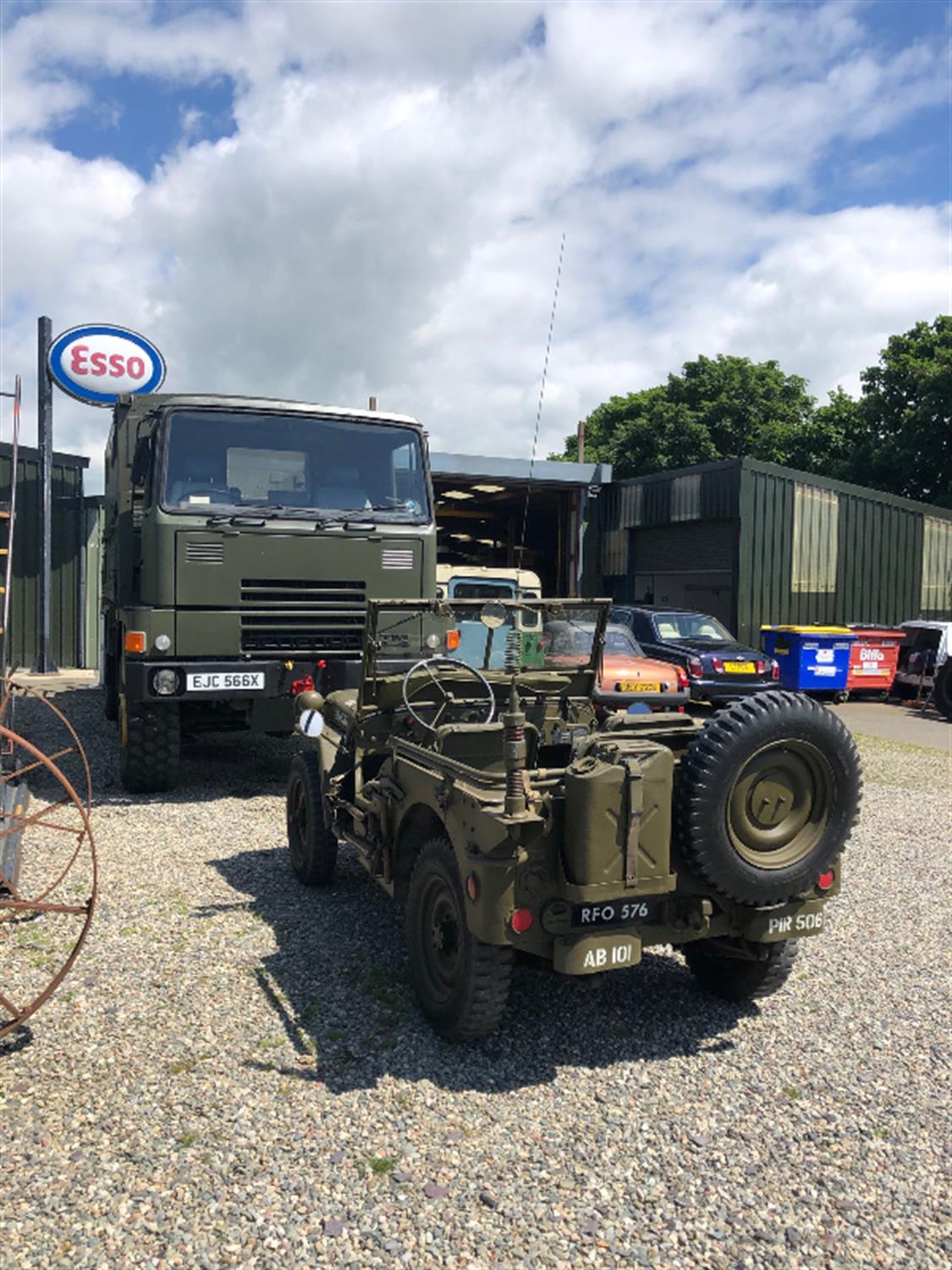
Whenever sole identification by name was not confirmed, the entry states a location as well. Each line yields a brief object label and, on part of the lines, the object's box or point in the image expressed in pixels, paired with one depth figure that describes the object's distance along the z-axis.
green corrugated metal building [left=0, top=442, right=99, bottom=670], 17.12
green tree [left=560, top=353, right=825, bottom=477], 34.44
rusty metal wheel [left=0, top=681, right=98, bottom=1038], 3.68
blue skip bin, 16.42
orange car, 9.59
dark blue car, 13.09
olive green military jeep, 3.48
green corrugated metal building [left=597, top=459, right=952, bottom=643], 18.59
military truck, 7.27
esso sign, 15.48
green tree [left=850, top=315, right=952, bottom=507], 27.67
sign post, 15.93
